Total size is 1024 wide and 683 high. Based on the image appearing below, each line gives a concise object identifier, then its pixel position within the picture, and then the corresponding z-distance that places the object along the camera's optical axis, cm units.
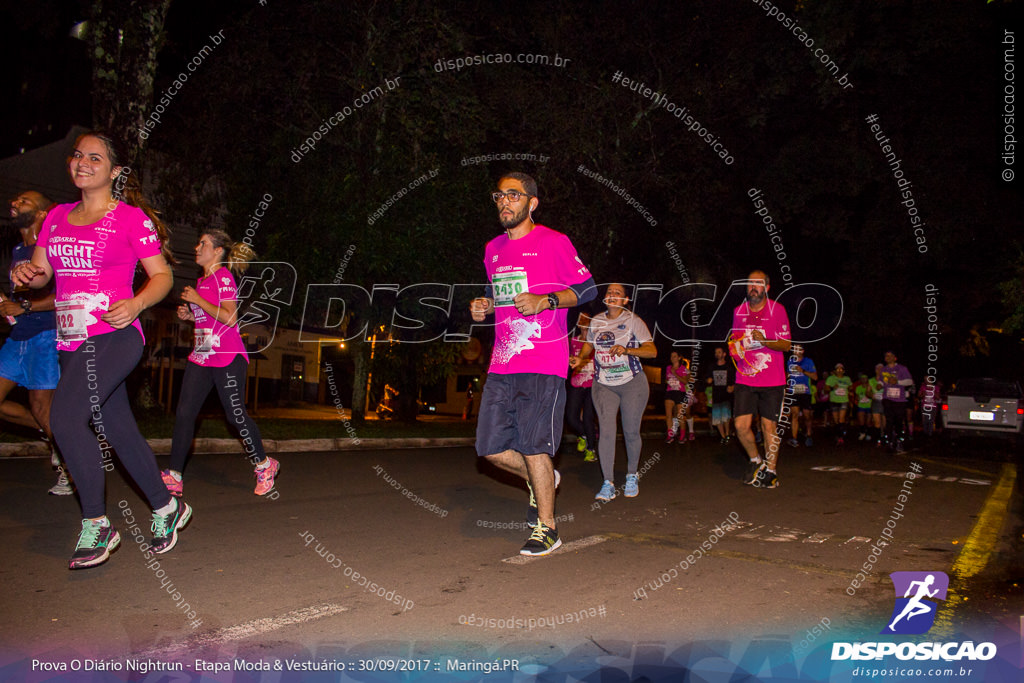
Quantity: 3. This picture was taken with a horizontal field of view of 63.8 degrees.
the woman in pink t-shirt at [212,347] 631
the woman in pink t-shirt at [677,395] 1611
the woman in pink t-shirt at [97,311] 421
